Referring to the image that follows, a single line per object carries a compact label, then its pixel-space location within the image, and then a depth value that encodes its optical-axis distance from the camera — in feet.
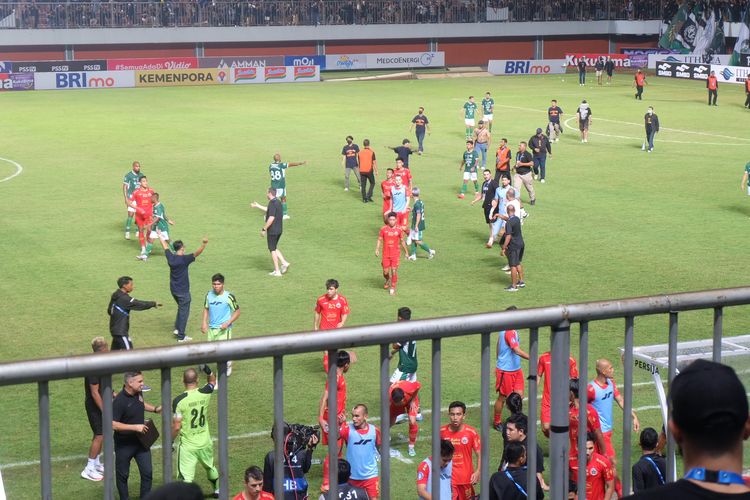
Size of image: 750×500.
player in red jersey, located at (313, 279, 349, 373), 61.11
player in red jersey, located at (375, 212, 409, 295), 78.48
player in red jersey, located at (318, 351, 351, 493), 34.49
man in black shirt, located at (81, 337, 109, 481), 43.80
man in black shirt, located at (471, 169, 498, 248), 94.66
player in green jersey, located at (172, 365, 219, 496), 41.65
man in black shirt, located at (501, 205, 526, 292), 79.56
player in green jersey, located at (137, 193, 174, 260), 89.71
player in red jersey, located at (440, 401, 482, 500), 36.73
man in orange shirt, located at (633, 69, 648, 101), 211.82
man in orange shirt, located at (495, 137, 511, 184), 107.76
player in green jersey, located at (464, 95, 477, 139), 159.63
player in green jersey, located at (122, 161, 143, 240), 98.02
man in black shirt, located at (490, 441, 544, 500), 28.25
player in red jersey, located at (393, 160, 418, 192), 98.89
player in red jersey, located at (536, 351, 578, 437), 30.76
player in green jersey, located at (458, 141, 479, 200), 116.67
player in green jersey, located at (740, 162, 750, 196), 103.88
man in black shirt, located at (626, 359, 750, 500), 10.91
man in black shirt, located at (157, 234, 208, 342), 68.39
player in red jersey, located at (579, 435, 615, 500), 33.73
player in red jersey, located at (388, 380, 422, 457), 46.01
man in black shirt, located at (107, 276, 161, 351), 59.36
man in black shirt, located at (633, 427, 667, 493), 30.42
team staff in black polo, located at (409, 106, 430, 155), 149.07
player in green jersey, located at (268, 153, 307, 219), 106.32
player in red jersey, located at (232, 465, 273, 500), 32.78
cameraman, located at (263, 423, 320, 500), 35.32
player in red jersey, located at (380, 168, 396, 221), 96.07
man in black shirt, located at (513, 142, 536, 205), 112.06
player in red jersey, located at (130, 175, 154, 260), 92.12
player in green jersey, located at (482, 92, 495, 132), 165.37
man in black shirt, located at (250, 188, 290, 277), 84.28
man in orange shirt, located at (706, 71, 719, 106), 202.18
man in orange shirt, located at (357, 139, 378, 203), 114.42
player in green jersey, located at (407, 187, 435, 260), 90.38
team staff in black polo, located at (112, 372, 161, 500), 35.24
